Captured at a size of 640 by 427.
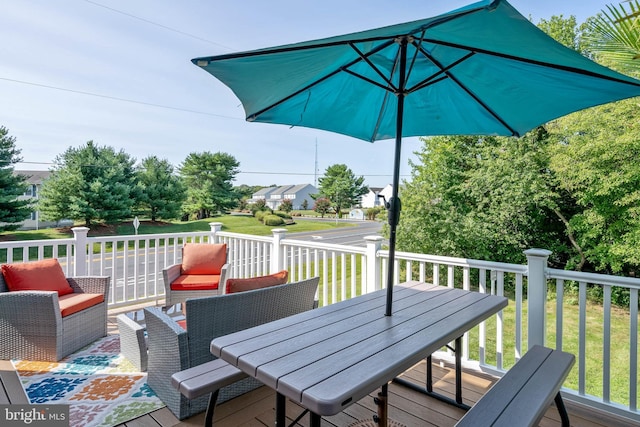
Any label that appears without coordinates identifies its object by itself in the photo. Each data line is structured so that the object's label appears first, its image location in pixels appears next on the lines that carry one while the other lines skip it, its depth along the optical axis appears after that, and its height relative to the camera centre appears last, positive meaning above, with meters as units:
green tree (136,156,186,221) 21.48 +1.06
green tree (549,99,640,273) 7.62 +0.83
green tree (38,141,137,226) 18.41 +1.07
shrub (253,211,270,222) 24.79 -0.58
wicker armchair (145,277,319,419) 2.12 -0.81
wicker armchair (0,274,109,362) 2.86 -1.09
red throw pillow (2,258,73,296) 3.13 -0.70
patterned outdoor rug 2.26 -1.41
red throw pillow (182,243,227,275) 4.38 -0.68
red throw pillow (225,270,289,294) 2.28 -0.54
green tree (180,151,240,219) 24.38 +1.90
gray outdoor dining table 1.12 -0.60
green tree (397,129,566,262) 9.79 +0.31
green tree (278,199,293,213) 26.76 +0.13
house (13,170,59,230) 18.08 +0.54
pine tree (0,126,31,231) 15.98 +0.87
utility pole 26.72 +2.82
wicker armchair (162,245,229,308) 4.03 -1.04
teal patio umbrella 1.42 +0.75
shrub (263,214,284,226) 23.23 -0.89
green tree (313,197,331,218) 28.03 +0.17
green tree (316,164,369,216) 28.45 +1.89
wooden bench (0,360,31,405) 2.36 -1.40
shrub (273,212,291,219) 24.88 -0.56
